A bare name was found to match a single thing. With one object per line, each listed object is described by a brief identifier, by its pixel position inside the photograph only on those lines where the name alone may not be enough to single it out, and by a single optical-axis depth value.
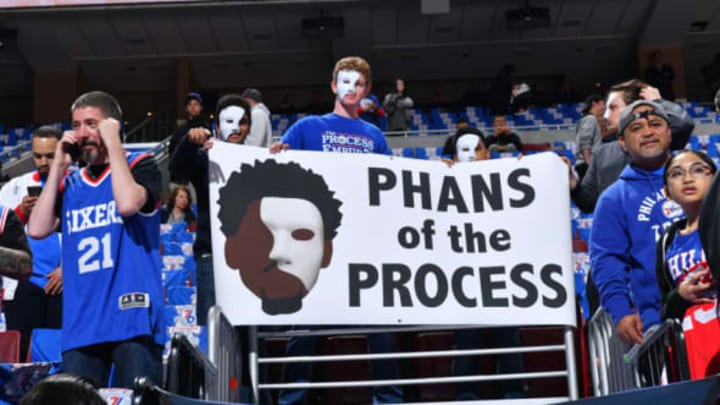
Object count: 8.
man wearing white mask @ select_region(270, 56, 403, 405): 3.94
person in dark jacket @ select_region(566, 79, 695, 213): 4.24
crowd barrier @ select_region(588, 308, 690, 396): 2.72
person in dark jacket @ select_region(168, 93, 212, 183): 4.32
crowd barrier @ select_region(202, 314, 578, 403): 3.71
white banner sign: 3.79
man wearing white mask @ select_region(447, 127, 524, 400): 3.91
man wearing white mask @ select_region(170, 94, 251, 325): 4.18
